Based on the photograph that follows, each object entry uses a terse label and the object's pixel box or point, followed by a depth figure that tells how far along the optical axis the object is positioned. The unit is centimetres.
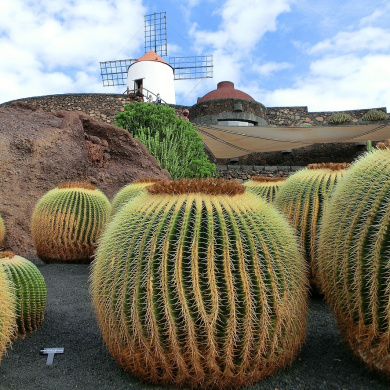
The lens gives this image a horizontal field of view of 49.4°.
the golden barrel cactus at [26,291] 299
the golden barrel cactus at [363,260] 194
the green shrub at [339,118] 2112
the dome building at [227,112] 1992
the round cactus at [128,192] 480
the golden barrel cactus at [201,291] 192
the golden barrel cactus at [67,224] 519
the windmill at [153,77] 2723
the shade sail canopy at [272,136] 1302
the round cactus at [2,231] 582
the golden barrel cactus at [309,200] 325
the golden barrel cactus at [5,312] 217
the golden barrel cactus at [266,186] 452
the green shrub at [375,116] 2034
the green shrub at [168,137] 1014
